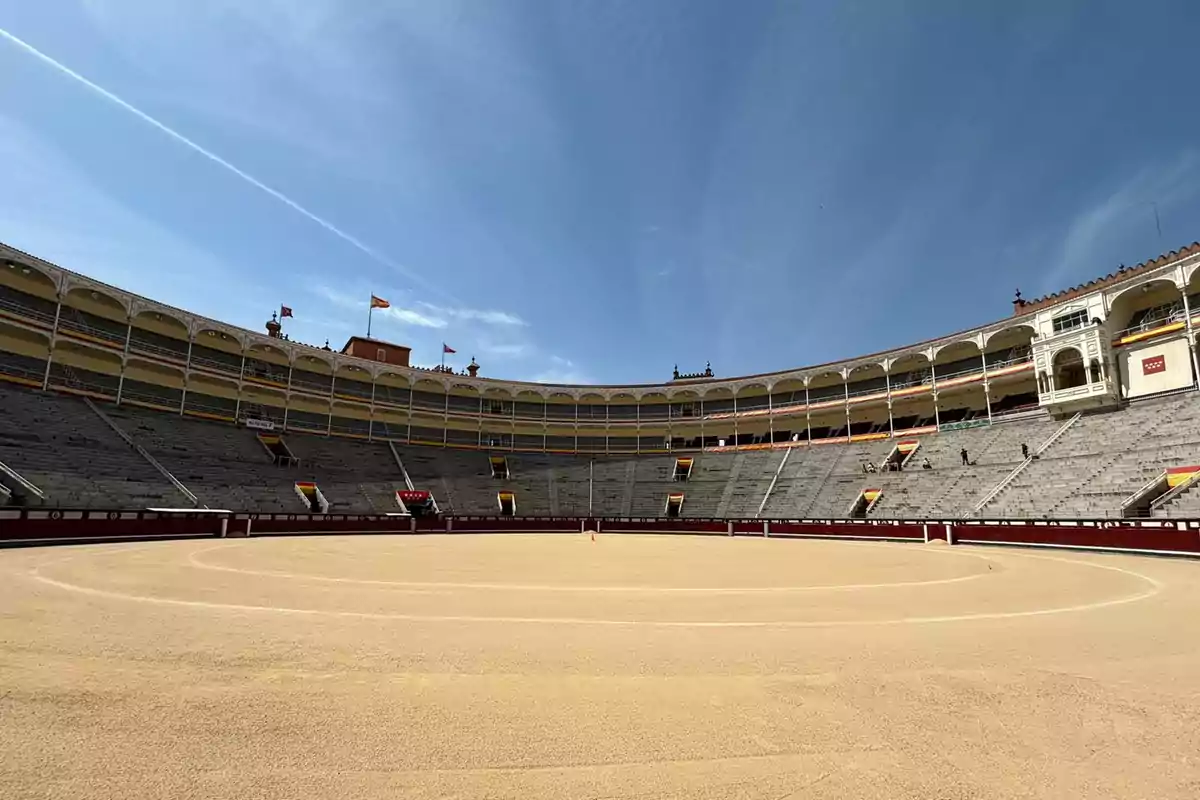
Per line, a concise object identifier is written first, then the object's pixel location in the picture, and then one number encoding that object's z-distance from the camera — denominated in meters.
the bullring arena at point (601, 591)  3.22
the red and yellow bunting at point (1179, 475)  21.77
